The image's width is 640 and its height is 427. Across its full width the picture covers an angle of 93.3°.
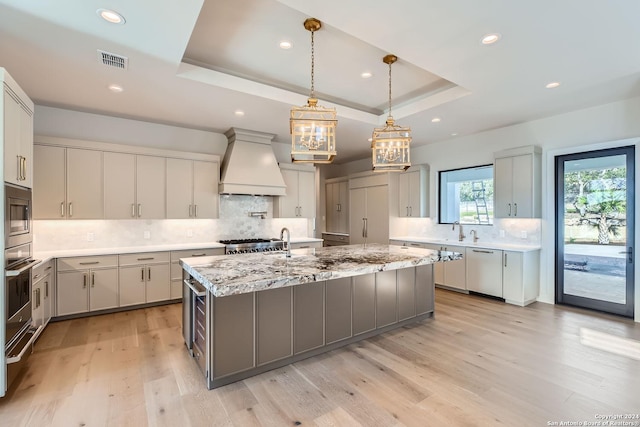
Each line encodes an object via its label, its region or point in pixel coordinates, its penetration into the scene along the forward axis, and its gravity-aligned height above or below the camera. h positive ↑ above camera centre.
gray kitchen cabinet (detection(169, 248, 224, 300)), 4.58 -0.90
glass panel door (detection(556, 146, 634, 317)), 4.07 -0.26
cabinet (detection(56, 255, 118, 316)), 3.88 -0.93
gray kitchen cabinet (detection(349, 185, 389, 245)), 6.61 -0.03
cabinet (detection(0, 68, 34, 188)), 2.24 +0.67
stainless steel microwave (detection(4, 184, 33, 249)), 2.28 -0.01
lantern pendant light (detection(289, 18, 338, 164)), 2.80 +0.78
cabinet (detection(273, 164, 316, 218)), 5.96 +0.37
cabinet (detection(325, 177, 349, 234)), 7.85 +0.22
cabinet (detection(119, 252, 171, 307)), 4.24 -0.93
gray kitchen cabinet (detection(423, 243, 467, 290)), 5.31 -1.07
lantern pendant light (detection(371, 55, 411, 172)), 3.45 +0.76
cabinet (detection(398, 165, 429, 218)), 6.27 +0.43
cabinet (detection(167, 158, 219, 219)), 4.84 +0.41
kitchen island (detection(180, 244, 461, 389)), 2.42 -0.88
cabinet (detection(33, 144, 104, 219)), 3.93 +0.42
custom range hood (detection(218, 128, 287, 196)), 5.10 +0.82
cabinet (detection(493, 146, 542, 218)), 4.73 +0.48
